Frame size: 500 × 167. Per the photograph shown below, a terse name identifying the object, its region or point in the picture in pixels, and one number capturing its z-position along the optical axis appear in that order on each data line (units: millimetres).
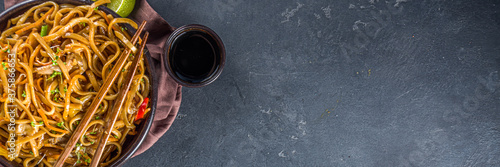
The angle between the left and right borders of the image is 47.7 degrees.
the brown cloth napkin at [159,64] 818
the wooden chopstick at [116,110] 701
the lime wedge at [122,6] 784
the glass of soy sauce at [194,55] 771
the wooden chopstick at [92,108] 695
